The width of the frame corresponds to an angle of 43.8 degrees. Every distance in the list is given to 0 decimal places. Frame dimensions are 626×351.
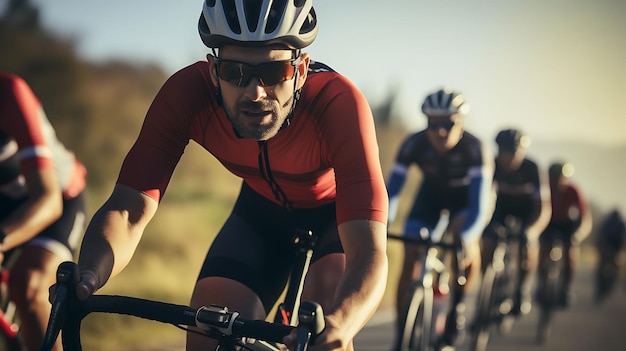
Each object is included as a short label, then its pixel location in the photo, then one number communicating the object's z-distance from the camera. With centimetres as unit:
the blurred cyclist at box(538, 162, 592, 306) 1266
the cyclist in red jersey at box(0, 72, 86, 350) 408
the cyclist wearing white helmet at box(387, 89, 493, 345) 658
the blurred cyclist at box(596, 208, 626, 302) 1630
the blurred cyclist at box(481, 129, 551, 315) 982
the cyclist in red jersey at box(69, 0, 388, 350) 281
